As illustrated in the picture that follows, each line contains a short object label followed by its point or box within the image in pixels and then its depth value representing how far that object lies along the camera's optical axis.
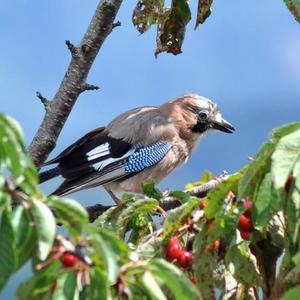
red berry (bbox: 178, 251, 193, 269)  5.81
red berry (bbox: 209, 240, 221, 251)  5.71
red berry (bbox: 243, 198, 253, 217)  5.45
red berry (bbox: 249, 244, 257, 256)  5.94
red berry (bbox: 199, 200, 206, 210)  5.75
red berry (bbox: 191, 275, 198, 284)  5.77
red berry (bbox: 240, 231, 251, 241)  5.68
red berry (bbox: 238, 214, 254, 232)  5.61
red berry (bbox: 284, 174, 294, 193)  5.00
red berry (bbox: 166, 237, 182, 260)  5.75
